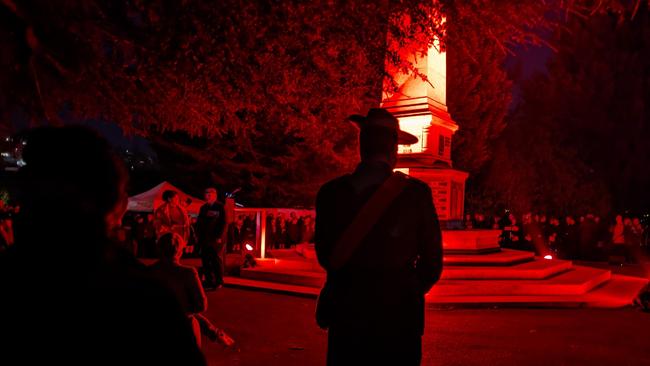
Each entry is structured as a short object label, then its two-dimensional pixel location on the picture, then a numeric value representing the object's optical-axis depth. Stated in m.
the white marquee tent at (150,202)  20.41
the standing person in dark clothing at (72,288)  1.22
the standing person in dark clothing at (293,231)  21.98
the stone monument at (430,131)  12.13
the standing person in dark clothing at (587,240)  20.42
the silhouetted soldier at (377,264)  2.79
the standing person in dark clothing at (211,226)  10.81
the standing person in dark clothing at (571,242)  20.67
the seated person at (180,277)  4.01
